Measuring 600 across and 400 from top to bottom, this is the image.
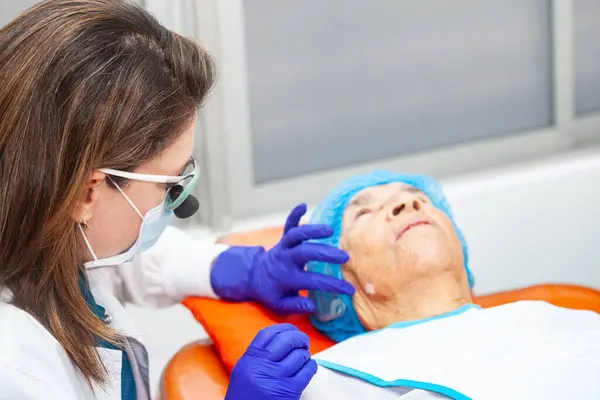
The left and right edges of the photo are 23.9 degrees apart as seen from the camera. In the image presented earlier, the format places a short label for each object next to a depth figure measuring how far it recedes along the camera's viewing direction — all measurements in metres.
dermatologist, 1.43
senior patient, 1.56
